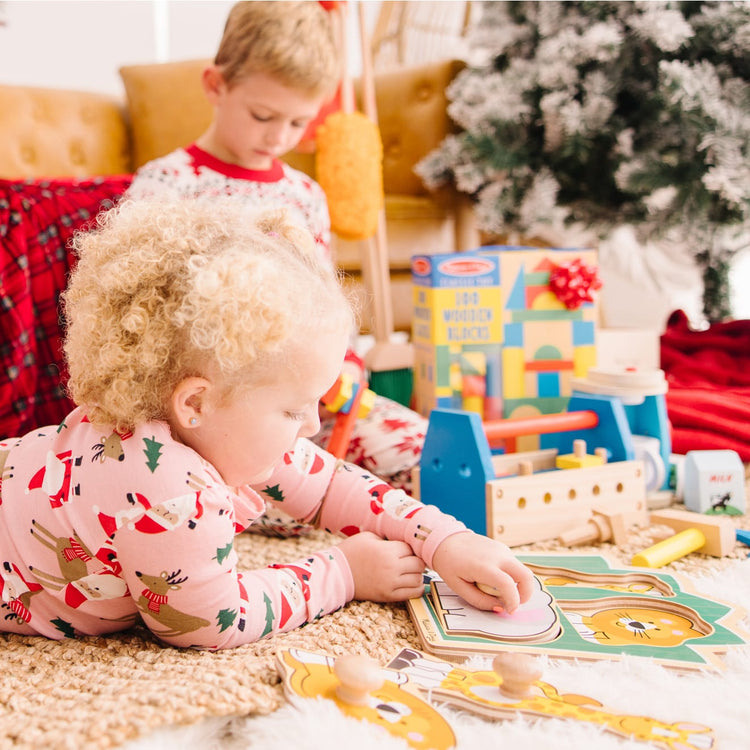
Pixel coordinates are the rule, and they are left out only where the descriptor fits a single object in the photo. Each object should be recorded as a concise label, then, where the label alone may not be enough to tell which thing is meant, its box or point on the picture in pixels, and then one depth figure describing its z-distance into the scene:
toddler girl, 0.57
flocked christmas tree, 1.49
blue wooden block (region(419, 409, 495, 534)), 0.90
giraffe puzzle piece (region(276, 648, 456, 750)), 0.48
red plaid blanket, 0.97
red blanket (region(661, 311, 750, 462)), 1.21
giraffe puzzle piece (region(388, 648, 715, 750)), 0.48
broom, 1.48
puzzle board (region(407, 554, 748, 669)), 0.61
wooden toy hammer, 0.83
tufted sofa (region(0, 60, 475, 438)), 2.06
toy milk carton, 1.03
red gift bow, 1.22
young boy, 1.06
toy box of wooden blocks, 1.22
